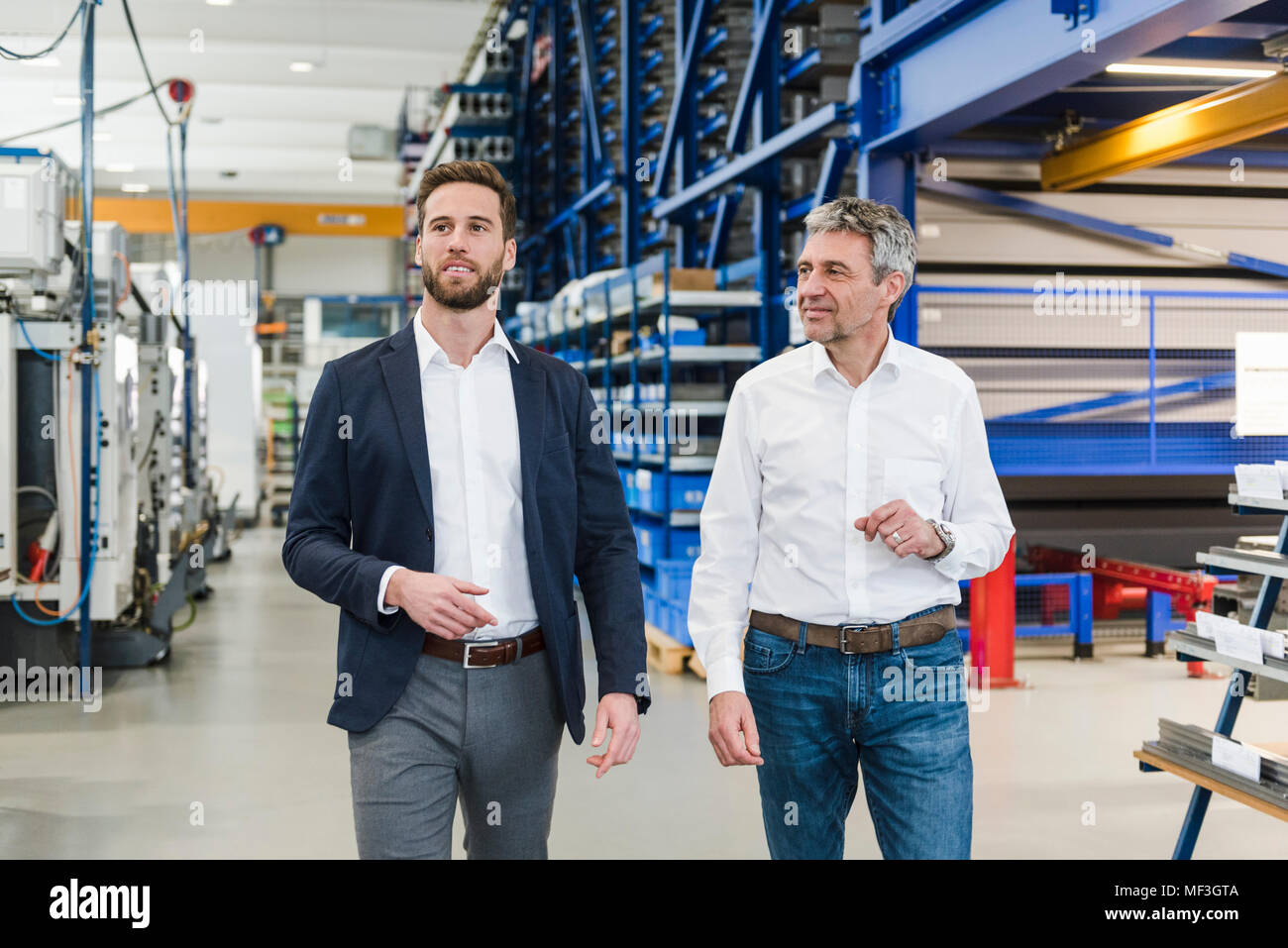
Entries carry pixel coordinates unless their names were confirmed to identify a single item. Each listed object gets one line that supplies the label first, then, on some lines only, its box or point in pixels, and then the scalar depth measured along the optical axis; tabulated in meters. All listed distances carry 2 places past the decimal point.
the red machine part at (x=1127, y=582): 7.19
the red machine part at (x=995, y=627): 6.62
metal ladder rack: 3.28
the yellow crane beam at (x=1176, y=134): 5.40
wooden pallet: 6.96
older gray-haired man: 2.21
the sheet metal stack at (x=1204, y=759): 3.06
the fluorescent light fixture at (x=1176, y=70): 5.90
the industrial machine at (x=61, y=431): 6.11
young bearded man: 2.00
